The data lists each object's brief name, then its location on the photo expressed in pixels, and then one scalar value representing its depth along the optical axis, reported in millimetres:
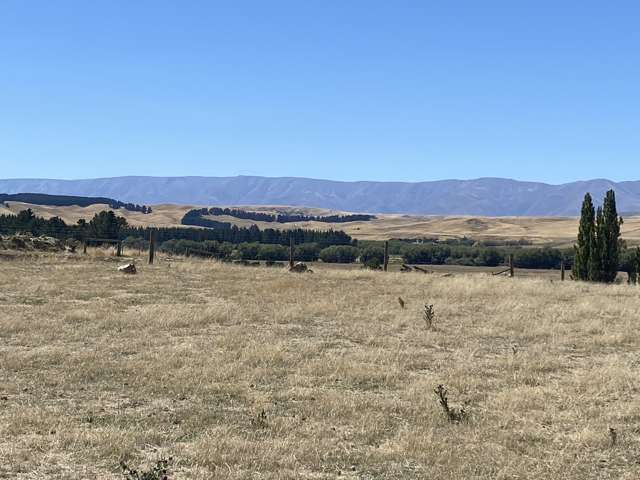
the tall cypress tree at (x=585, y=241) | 34188
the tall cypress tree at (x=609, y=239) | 34156
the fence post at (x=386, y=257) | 34006
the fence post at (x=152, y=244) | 32131
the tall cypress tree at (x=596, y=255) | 34375
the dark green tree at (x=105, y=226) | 46003
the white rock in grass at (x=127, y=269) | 26733
